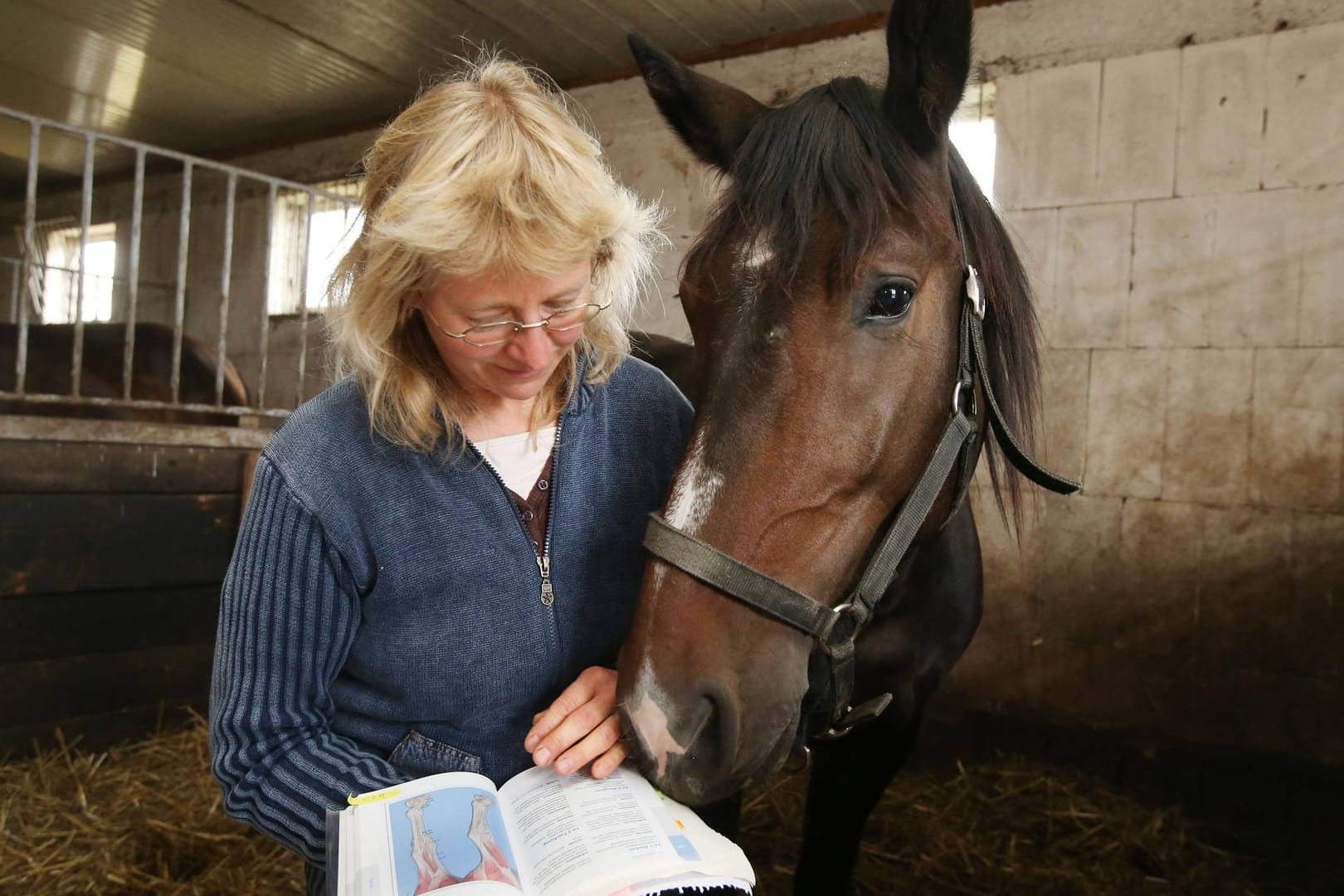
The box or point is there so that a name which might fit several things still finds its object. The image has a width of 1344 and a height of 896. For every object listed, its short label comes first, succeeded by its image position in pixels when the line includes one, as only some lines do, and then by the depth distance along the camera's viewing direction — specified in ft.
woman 3.09
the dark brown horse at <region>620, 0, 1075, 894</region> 3.16
